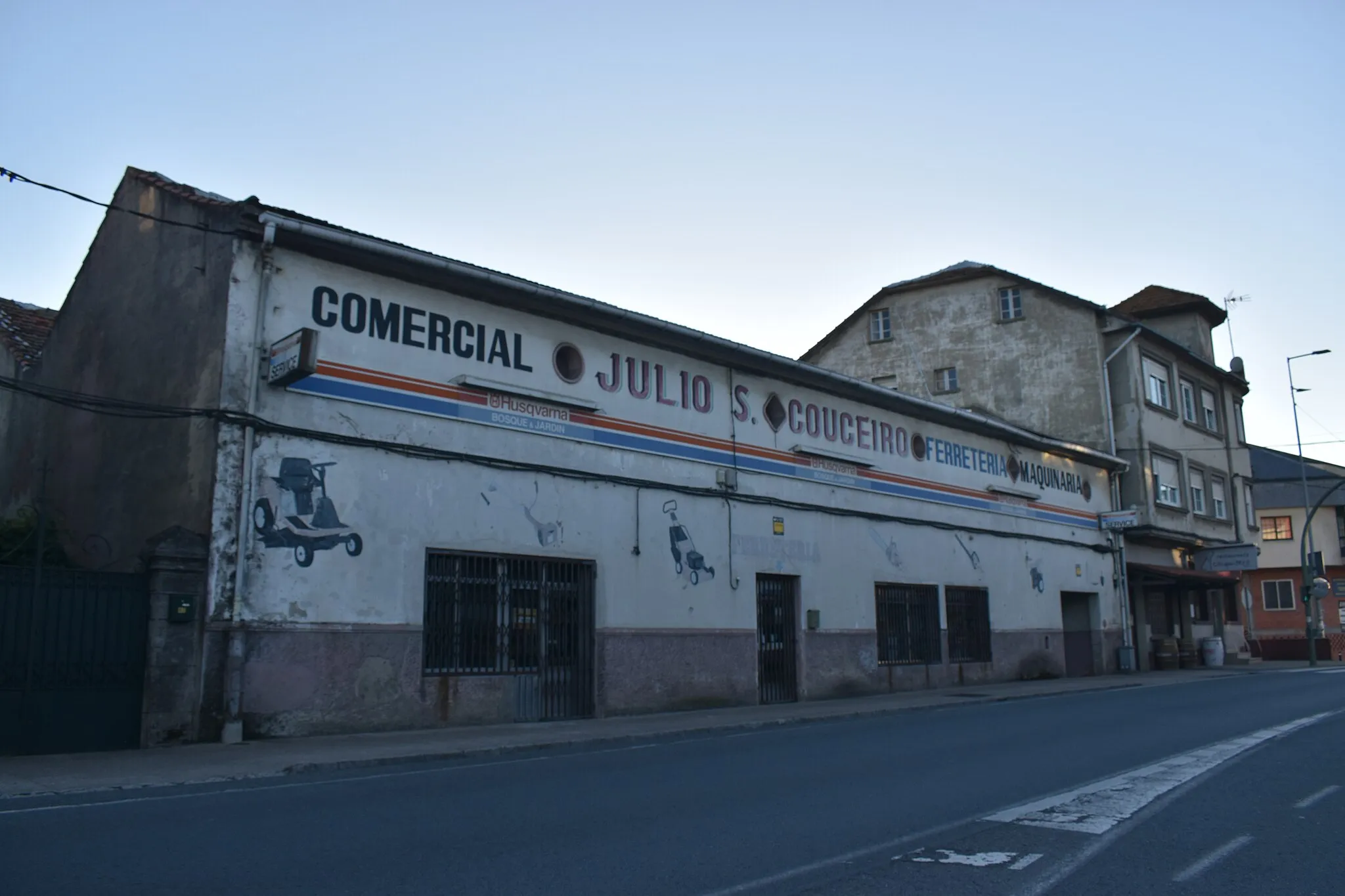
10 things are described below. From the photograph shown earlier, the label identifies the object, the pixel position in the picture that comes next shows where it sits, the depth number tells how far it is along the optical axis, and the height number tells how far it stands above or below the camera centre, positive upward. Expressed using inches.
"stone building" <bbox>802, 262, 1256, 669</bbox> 1270.9 +305.4
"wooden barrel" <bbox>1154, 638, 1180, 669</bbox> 1296.8 -34.8
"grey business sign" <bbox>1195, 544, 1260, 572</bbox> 1391.5 +87.0
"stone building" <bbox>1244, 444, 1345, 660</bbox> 2108.8 +152.7
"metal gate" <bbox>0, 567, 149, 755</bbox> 418.3 -7.8
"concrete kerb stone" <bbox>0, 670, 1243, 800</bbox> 373.7 -48.8
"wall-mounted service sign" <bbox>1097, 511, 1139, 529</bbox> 1185.6 +118.4
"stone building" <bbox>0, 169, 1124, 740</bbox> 486.3 +84.6
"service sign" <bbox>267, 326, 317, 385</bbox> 466.3 +123.8
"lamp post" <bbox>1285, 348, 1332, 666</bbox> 1381.6 +17.8
